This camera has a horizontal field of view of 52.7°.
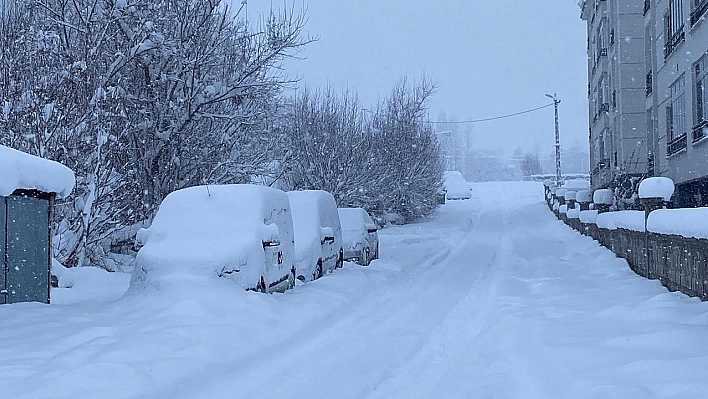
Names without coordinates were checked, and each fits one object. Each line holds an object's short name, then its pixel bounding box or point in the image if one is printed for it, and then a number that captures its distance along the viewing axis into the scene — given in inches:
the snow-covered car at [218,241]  374.0
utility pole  2086.6
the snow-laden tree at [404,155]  1360.7
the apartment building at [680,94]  676.1
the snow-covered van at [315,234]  512.7
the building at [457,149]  5108.3
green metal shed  359.4
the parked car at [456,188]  2522.1
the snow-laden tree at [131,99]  564.4
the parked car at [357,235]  666.2
